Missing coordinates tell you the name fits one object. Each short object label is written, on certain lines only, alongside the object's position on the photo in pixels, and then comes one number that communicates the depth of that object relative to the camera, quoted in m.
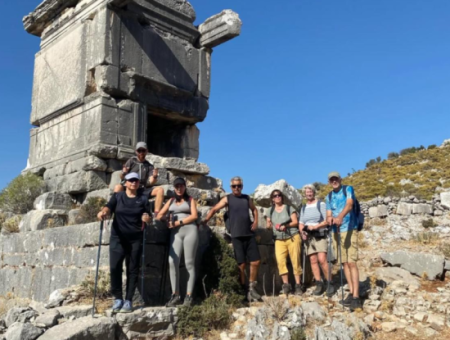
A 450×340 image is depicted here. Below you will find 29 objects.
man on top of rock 7.47
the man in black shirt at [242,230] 7.27
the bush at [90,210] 8.42
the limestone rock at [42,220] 9.00
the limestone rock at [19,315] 5.88
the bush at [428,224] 15.76
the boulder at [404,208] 17.75
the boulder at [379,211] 17.88
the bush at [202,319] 6.30
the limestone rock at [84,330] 5.37
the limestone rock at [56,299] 6.53
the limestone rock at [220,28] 10.75
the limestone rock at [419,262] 8.56
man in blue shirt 6.96
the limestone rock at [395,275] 8.39
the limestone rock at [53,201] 9.43
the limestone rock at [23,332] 5.37
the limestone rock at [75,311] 5.96
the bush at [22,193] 10.41
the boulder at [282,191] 9.03
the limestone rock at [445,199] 18.32
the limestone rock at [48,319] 5.70
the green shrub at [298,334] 6.17
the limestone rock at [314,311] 6.64
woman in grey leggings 6.57
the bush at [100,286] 6.62
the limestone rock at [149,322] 5.91
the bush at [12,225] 9.89
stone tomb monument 8.98
